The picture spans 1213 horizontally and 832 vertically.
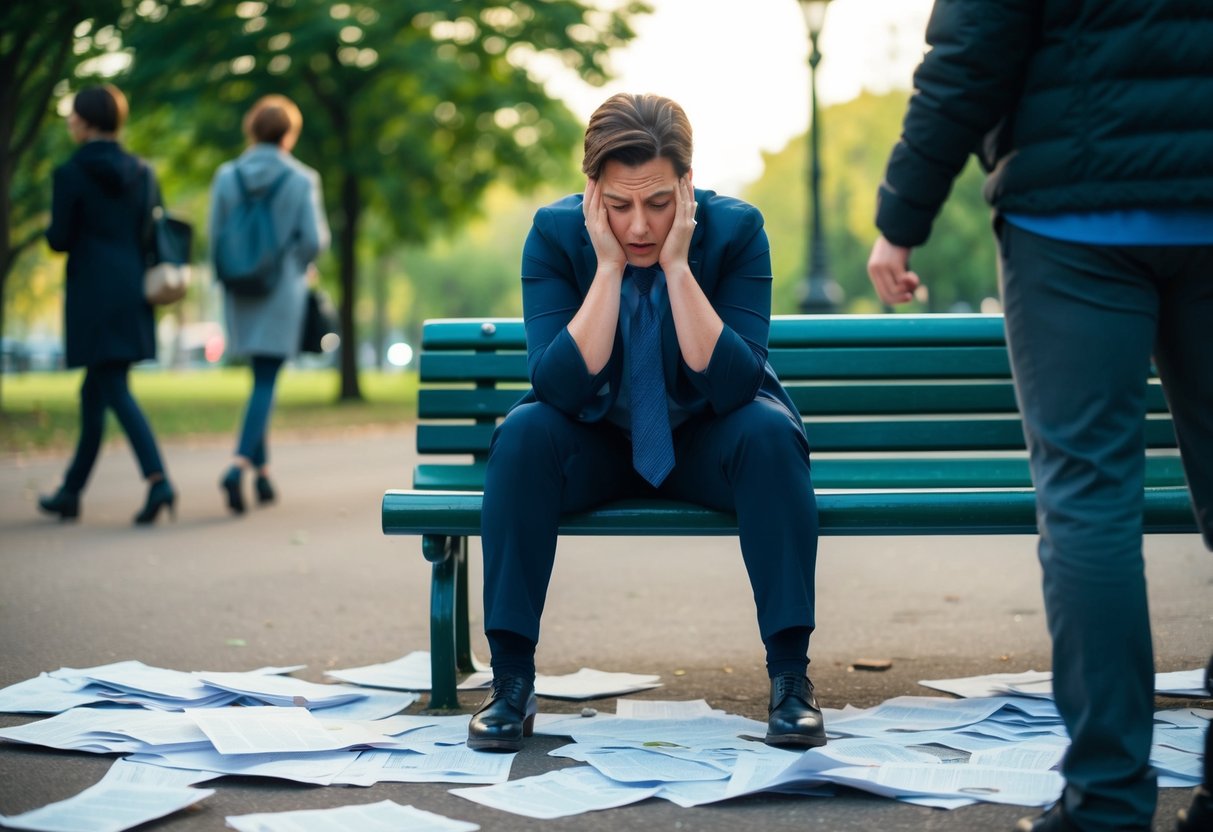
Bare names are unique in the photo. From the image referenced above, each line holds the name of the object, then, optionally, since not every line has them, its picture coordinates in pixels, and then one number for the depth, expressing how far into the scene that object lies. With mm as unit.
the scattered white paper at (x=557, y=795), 3139
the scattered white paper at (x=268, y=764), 3377
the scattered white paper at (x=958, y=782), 3172
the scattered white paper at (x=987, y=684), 4133
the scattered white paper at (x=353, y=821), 2980
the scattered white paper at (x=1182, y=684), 4031
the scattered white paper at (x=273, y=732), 3527
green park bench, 4473
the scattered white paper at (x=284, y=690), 4074
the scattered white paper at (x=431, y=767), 3379
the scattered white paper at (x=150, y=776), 3303
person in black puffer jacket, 2621
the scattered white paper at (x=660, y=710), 3938
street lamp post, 15711
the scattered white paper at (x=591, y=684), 4289
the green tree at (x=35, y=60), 18109
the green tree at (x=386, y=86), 21688
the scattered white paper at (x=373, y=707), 3997
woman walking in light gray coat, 8812
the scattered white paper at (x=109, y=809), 2977
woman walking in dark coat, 8156
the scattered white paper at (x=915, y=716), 3748
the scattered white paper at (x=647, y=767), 3328
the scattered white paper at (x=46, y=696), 4023
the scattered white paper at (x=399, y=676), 4352
